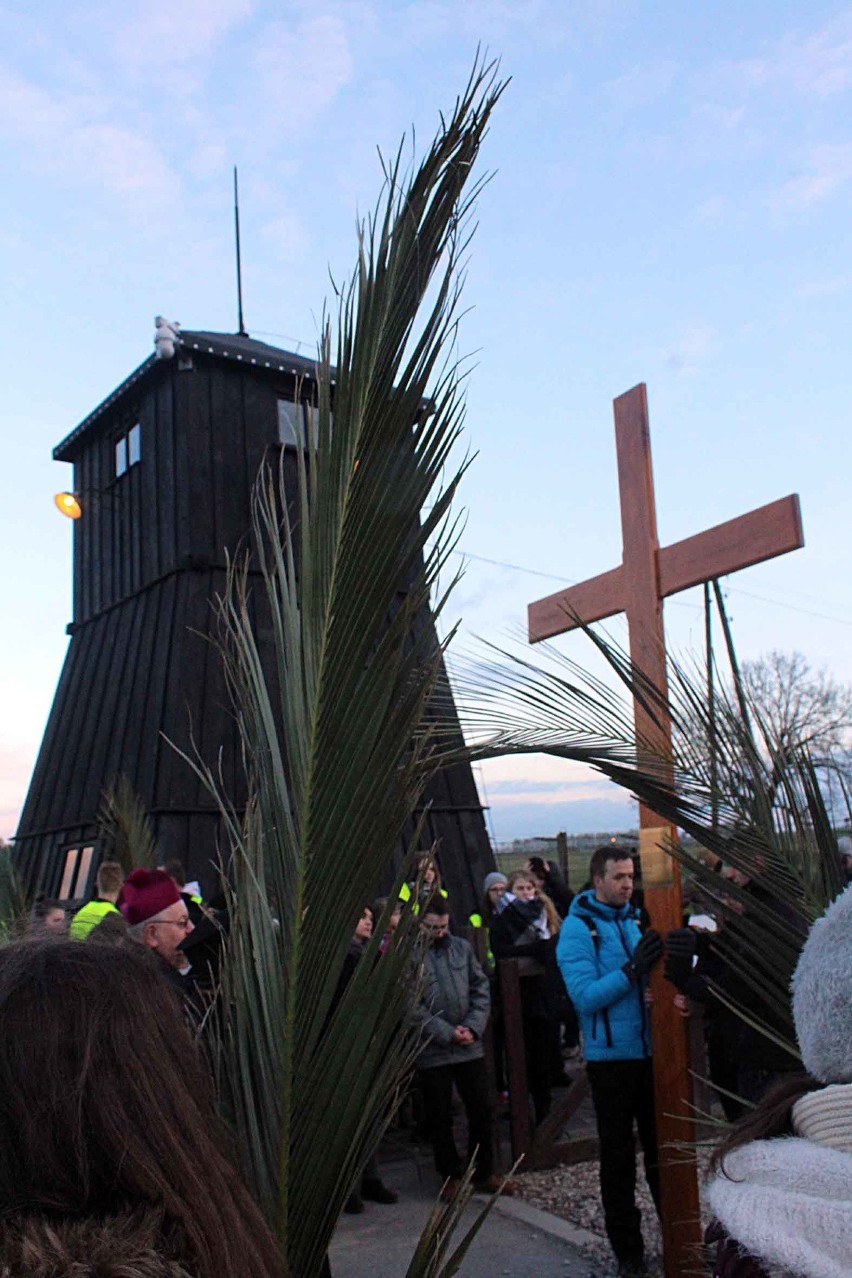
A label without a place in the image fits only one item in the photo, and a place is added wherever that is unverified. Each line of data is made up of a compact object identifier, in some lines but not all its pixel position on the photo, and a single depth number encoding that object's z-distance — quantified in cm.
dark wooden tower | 1226
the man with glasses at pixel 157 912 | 407
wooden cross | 393
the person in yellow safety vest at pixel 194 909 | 484
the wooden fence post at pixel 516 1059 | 676
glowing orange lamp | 1322
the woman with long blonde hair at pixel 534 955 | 796
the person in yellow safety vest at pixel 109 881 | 704
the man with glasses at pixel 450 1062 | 632
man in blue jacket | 480
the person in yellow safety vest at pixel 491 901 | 870
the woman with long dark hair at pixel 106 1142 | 112
